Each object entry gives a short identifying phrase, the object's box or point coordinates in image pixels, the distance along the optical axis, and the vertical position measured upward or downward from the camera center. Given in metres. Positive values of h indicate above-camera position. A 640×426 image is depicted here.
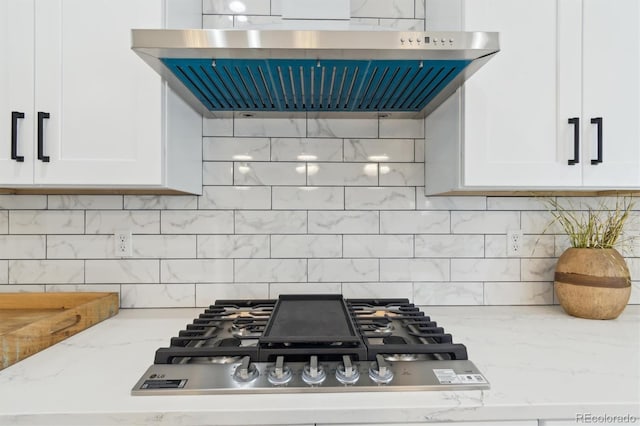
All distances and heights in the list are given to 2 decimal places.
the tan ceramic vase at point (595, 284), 1.39 -0.25
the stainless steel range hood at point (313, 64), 1.02 +0.43
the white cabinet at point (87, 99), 1.20 +0.36
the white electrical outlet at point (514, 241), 1.63 -0.12
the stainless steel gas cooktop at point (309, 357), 0.87 -0.37
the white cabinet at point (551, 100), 1.26 +0.38
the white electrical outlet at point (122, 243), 1.57 -0.13
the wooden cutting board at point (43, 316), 1.03 -0.36
